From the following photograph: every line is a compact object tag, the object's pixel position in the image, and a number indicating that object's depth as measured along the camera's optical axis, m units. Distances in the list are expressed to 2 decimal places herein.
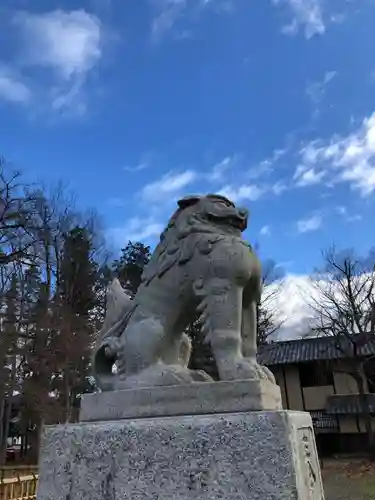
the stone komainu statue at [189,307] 2.10
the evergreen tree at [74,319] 13.63
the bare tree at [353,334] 16.62
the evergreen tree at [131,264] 16.65
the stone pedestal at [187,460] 1.69
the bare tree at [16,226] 12.26
